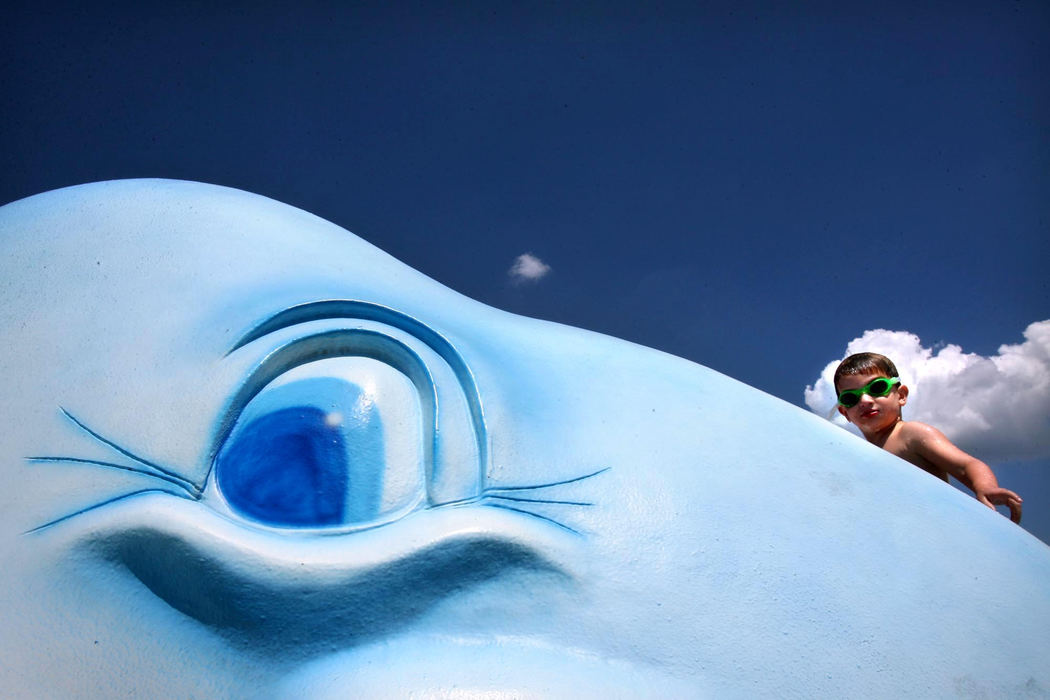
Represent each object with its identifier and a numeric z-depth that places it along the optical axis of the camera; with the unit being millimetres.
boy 2652
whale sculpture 1119
